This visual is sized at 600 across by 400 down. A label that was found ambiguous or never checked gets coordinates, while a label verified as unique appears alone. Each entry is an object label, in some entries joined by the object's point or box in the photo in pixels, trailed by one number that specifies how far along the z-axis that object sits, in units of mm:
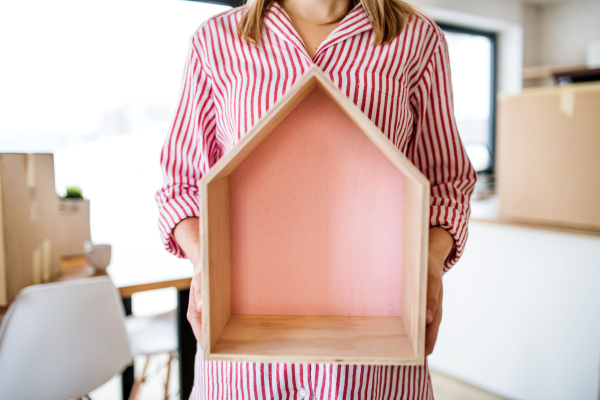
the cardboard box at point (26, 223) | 1290
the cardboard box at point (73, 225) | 1703
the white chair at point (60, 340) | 1208
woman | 612
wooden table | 1501
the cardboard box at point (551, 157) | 1633
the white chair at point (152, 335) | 1680
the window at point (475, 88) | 3639
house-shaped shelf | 593
